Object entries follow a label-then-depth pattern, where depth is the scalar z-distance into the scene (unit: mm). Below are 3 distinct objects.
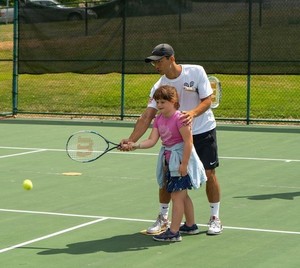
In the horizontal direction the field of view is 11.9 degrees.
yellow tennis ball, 15026
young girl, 12081
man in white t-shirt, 12365
